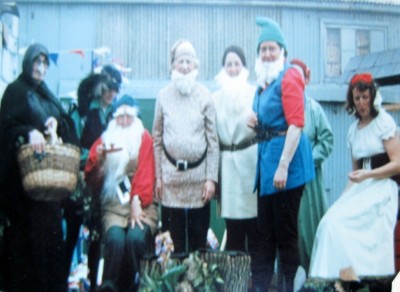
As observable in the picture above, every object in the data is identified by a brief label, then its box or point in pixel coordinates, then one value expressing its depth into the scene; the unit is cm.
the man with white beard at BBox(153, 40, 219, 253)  427
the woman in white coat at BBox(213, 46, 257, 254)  428
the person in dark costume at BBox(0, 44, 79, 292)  417
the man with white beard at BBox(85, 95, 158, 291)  421
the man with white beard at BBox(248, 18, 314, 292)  409
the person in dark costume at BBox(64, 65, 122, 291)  430
